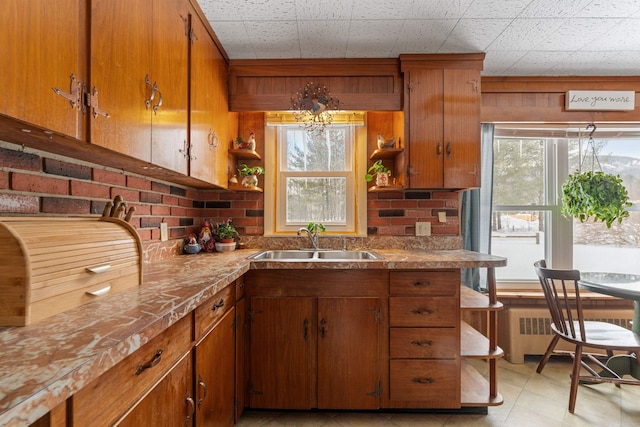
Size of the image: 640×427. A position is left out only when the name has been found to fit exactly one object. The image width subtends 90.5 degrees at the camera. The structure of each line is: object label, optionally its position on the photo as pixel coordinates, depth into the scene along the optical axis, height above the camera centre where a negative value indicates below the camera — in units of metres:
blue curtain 2.66 +0.00
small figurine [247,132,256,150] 2.38 +0.52
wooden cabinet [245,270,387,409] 1.83 -0.73
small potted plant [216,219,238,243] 2.36 -0.15
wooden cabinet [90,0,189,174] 1.02 +0.51
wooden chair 1.93 -0.78
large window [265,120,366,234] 2.59 +0.30
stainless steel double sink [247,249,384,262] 2.35 -0.31
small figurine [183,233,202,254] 2.12 -0.23
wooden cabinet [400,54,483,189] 2.24 +0.66
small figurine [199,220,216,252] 2.26 -0.20
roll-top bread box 0.75 -0.15
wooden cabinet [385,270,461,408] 1.82 -0.72
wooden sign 2.54 +0.93
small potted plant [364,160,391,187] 2.39 +0.31
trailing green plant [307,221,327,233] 2.43 -0.11
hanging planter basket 2.35 +0.14
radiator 2.58 -0.93
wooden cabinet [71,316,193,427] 0.68 -0.45
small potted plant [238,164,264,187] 2.39 +0.30
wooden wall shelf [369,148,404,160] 2.31 +0.46
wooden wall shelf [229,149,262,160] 2.33 +0.45
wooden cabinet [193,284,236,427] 1.22 -0.64
